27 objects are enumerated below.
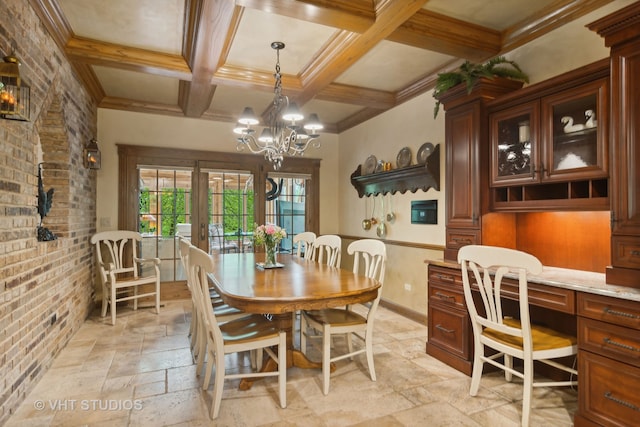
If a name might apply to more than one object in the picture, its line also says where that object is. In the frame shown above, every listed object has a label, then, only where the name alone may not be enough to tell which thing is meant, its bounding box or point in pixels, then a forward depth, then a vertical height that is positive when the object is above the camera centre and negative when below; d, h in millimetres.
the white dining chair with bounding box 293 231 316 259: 4235 -269
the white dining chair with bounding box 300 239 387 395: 2494 -769
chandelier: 3094 +819
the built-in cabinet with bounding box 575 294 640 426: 1756 -751
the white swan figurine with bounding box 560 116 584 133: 2308 +612
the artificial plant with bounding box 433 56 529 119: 2816 +1181
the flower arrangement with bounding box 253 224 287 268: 3160 -176
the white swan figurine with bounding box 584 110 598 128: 2207 +623
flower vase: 3224 -346
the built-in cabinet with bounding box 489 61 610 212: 2176 +505
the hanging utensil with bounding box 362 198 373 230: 5066 -53
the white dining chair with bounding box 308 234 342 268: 3650 -298
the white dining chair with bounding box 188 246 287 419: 2154 -768
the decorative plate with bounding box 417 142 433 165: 3898 +746
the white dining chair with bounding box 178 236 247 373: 2674 -790
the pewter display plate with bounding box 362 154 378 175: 4973 +766
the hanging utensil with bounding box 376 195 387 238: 4728 -130
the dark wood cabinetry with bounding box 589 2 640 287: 1875 +424
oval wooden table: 2131 -468
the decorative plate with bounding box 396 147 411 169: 4262 +741
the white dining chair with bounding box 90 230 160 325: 4117 -611
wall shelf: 3812 +488
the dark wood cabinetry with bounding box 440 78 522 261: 2865 +507
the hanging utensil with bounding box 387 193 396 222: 4598 +42
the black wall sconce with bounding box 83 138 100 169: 4016 +729
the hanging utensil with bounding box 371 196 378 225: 4980 +47
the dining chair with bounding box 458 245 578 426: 2043 -728
